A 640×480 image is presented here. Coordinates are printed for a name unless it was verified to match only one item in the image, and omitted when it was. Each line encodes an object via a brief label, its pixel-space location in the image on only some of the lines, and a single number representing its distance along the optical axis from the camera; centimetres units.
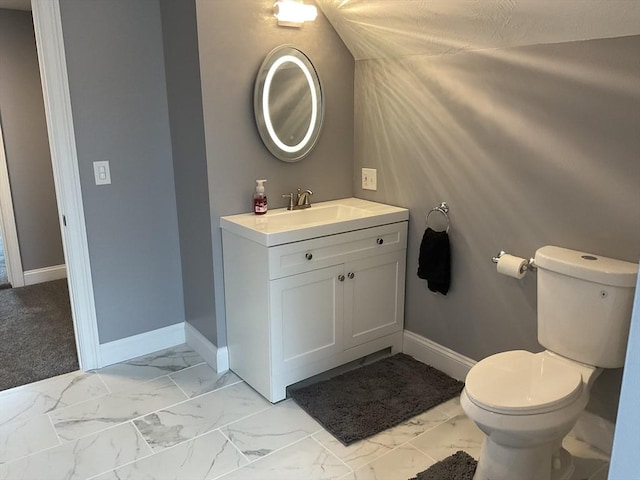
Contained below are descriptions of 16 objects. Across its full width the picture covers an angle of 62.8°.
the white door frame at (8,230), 387
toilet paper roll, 219
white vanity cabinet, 241
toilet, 175
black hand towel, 256
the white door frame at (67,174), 243
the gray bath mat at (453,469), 201
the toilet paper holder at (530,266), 218
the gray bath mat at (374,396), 233
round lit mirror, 265
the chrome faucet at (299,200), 282
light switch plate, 267
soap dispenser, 267
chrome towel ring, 257
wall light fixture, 257
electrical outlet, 297
